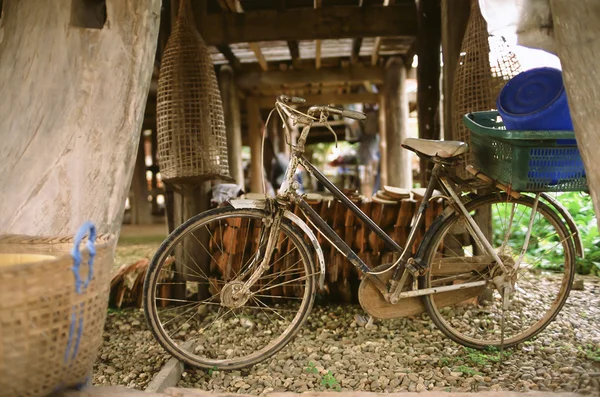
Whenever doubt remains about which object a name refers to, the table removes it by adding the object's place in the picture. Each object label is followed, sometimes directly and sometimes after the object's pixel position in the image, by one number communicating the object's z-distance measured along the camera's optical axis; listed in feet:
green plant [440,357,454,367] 9.09
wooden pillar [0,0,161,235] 6.92
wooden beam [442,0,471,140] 12.44
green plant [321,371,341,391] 8.20
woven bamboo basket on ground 5.02
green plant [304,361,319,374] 8.87
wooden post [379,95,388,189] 26.86
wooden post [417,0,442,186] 15.19
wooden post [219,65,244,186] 23.72
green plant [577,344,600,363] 9.07
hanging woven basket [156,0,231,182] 11.48
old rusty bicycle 8.65
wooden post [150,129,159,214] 39.68
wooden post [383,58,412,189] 23.04
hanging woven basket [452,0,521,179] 10.95
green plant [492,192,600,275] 16.63
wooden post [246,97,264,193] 30.86
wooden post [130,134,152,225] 38.79
